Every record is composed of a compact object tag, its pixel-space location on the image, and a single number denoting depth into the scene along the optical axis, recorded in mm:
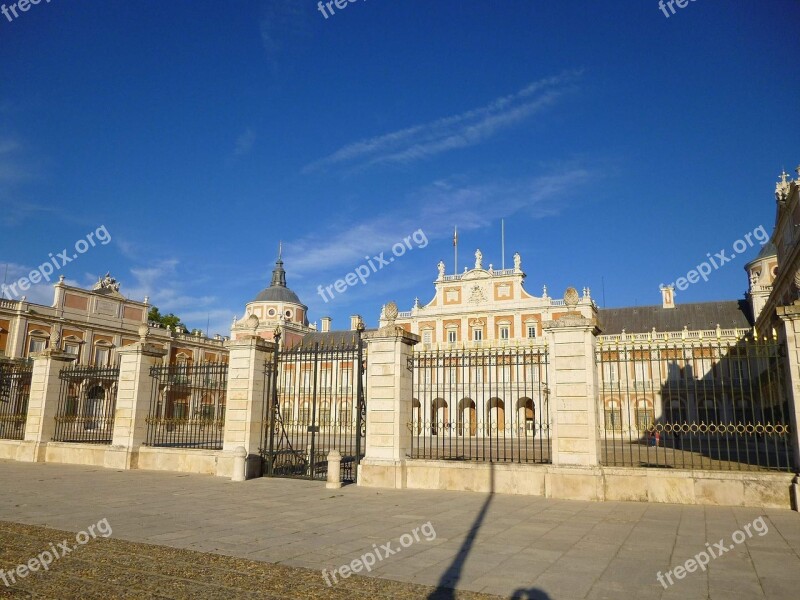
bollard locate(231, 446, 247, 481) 13375
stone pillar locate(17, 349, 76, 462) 17516
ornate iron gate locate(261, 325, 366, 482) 13416
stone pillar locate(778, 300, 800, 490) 9891
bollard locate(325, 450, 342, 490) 12328
